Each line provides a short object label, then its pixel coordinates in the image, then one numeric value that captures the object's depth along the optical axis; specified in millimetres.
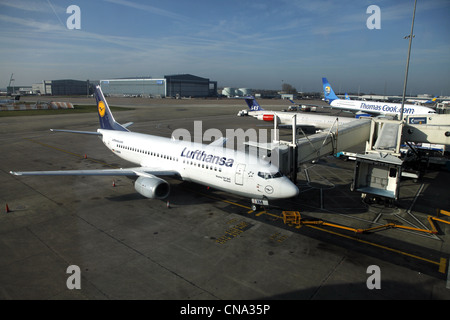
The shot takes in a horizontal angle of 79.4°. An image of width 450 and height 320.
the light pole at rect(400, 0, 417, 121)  26992
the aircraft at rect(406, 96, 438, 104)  134225
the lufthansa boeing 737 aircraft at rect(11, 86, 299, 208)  19547
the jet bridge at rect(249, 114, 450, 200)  21750
